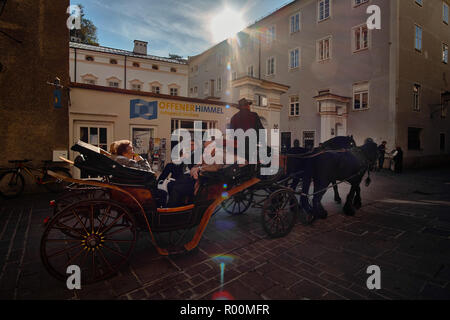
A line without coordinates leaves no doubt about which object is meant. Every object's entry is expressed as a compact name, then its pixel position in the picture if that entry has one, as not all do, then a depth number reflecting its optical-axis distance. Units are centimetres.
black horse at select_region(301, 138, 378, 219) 486
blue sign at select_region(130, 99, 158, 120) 909
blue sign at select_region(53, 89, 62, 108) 674
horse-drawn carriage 269
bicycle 652
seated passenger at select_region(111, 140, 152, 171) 355
